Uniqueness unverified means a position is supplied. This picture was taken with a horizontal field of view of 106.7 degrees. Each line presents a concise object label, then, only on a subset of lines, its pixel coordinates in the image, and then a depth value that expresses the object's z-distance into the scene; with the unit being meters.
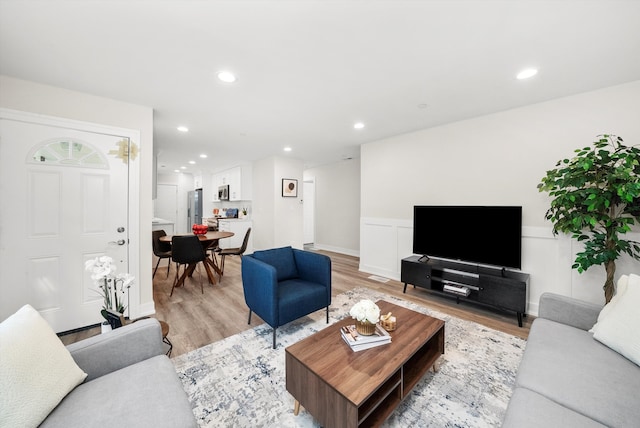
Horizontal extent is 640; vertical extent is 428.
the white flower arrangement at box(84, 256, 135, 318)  1.44
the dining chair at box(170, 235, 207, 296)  3.44
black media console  2.62
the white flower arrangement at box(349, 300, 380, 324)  1.57
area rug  1.49
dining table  3.78
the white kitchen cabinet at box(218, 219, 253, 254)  6.23
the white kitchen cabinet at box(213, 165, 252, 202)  6.50
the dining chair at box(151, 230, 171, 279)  3.88
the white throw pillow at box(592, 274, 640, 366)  1.30
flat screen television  2.83
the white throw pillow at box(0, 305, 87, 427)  0.86
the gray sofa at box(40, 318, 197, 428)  0.94
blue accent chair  2.18
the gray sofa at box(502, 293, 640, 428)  1.00
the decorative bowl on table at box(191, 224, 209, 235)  4.34
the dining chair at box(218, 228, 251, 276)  4.31
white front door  2.22
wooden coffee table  1.20
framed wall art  5.72
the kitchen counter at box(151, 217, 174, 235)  5.36
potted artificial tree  2.04
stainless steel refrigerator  8.63
